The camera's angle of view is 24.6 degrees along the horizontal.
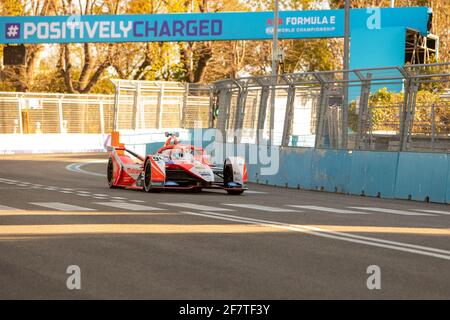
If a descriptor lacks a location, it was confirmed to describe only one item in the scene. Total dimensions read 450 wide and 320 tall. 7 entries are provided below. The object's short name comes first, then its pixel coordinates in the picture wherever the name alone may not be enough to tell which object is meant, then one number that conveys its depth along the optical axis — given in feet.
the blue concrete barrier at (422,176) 68.74
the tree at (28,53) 190.90
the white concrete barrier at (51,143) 156.35
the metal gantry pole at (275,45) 122.07
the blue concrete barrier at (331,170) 78.43
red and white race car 68.49
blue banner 134.31
